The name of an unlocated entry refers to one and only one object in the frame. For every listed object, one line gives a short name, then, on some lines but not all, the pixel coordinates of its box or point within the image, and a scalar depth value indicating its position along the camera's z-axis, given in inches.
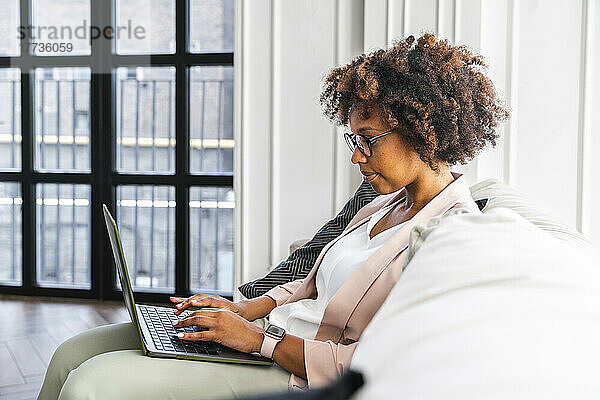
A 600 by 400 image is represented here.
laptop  49.2
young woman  48.3
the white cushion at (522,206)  50.9
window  156.3
